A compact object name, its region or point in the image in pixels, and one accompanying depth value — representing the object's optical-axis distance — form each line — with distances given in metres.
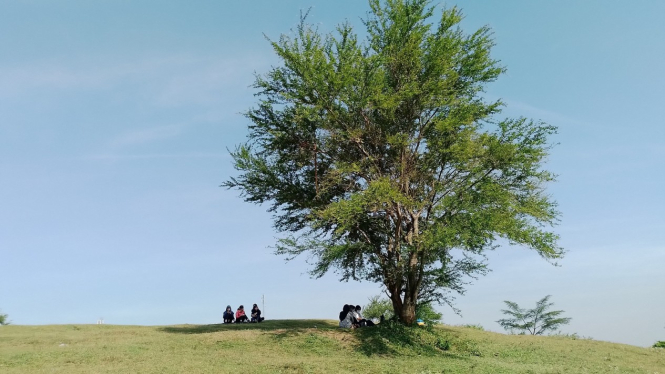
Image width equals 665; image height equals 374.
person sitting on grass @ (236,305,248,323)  30.36
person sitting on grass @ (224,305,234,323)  30.58
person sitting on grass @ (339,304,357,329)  24.73
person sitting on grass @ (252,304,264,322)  30.31
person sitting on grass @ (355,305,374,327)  24.80
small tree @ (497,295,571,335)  49.19
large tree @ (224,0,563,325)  22.95
